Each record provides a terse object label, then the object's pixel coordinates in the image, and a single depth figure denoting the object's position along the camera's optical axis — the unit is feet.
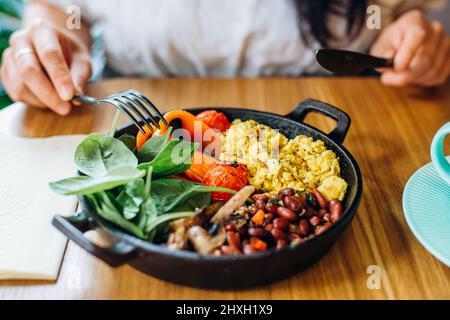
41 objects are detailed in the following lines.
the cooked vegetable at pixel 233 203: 2.79
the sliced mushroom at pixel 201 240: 2.49
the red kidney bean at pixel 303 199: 2.85
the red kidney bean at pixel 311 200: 2.93
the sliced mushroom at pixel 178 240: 2.50
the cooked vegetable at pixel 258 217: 2.74
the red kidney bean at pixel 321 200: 2.89
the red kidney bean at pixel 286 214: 2.72
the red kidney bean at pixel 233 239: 2.53
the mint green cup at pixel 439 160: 2.89
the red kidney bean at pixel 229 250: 2.48
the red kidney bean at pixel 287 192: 2.95
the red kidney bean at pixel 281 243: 2.53
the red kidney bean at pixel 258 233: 2.59
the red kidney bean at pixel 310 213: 2.80
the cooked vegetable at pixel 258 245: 2.53
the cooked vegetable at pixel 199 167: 3.25
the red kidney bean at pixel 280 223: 2.66
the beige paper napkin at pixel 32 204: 2.79
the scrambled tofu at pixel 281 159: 3.11
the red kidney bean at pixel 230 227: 2.62
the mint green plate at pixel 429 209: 2.65
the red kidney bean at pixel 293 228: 2.71
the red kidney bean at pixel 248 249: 2.47
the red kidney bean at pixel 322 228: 2.63
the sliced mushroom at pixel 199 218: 2.61
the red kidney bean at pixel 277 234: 2.59
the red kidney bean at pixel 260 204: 2.86
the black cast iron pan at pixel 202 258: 2.32
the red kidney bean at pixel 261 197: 2.97
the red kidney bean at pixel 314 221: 2.75
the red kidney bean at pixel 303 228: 2.69
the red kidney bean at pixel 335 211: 2.74
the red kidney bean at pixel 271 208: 2.78
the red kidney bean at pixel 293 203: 2.79
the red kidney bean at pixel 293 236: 2.64
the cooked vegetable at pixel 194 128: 3.49
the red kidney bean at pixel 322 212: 2.84
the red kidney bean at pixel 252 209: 2.83
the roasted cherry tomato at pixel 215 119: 3.59
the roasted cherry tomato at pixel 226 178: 3.04
